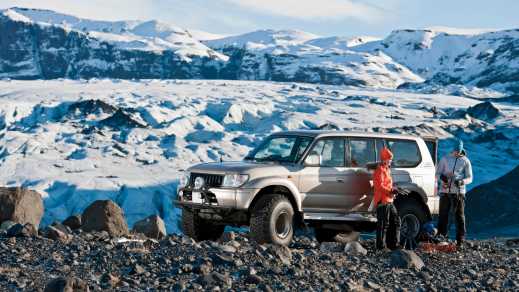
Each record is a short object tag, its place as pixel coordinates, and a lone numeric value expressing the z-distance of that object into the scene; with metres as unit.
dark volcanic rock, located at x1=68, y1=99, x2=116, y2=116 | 168.38
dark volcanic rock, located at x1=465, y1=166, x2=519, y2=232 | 116.25
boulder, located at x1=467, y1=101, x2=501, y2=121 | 177.62
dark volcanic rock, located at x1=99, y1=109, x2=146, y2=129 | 167.12
